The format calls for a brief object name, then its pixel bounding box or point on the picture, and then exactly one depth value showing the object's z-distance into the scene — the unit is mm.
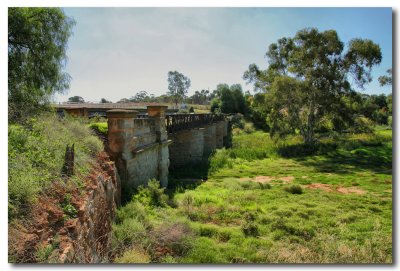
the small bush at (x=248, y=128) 49094
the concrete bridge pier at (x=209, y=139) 26420
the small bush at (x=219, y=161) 19038
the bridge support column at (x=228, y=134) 35828
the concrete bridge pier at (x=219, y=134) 31552
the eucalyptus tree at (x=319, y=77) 27078
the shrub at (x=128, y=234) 6345
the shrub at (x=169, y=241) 6562
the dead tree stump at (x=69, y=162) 6457
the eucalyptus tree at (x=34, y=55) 8281
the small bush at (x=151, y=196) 9453
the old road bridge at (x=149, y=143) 9438
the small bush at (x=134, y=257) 5523
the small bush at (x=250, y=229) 8070
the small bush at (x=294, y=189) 12930
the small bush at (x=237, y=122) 51172
